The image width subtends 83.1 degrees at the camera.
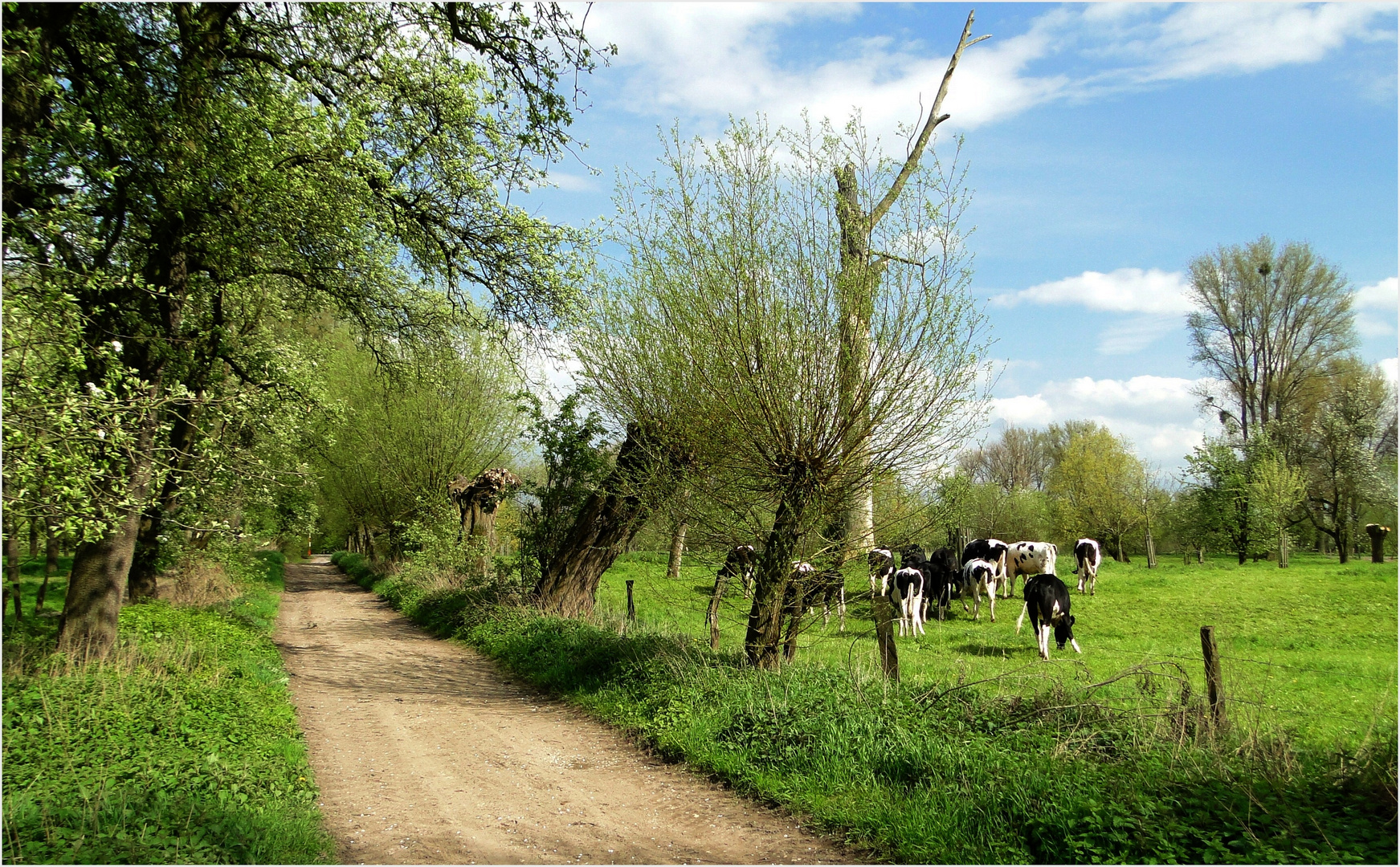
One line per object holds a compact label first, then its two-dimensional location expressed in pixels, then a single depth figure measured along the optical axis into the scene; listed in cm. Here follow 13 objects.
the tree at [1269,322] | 3772
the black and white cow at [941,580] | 1850
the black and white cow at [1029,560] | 2200
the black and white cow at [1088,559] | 2205
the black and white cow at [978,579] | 1853
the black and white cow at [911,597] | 1648
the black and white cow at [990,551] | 2211
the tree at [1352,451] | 3375
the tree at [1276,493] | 3164
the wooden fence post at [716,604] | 951
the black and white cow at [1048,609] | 1361
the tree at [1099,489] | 4106
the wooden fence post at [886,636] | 823
